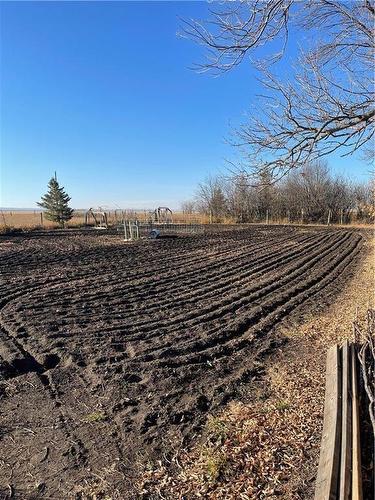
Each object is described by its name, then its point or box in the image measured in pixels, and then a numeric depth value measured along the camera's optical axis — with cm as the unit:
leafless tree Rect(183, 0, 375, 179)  472
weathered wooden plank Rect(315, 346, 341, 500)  241
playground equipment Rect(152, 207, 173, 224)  3427
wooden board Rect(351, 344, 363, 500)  227
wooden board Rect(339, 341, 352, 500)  237
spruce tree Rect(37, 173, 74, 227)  4197
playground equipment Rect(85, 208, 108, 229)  3299
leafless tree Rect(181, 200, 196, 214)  5798
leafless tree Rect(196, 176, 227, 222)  4709
